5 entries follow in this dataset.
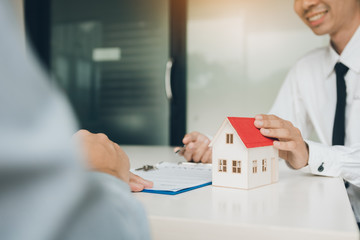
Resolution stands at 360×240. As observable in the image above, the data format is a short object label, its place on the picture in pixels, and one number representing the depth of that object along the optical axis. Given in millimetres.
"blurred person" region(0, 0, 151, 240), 188
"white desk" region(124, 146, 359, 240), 509
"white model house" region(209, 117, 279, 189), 772
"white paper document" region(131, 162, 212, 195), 759
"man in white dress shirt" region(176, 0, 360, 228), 1179
